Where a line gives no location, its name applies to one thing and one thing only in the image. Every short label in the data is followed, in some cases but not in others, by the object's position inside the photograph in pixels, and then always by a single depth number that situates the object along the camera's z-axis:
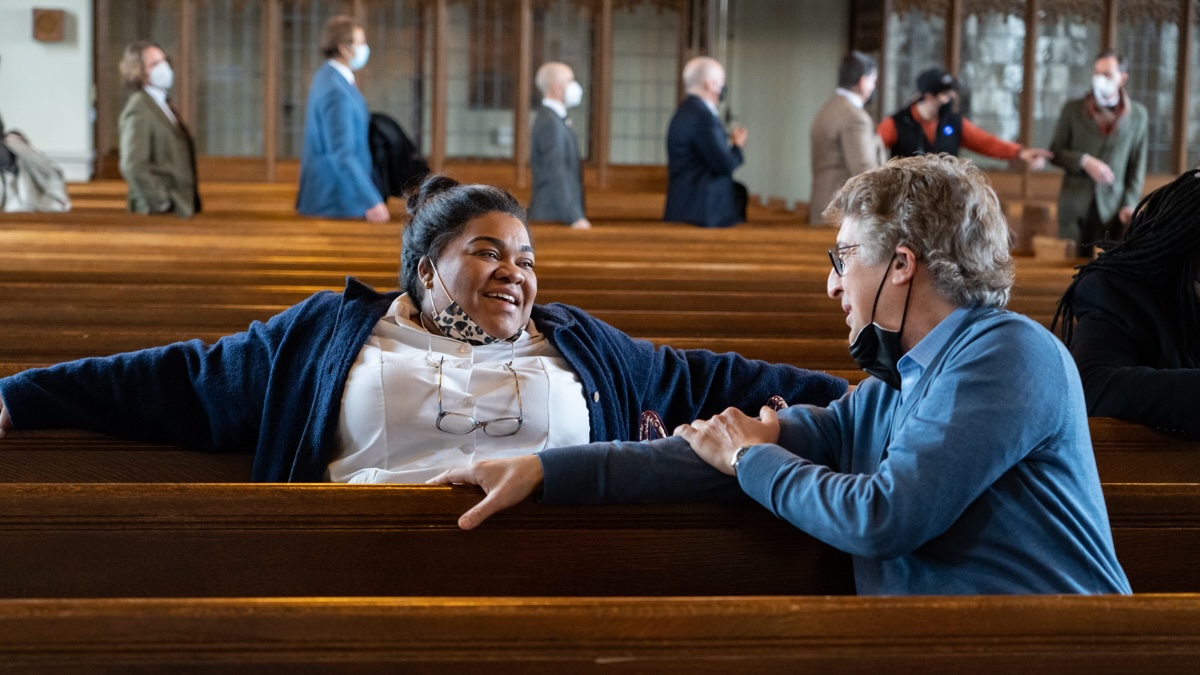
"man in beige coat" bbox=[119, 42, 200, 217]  7.05
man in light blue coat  6.60
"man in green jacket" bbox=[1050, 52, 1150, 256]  6.63
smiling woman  2.13
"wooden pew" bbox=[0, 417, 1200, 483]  2.10
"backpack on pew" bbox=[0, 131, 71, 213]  7.59
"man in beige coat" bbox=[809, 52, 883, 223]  7.28
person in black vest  7.00
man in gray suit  7.06
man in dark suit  7.27
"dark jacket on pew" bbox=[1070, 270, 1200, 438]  2.27
